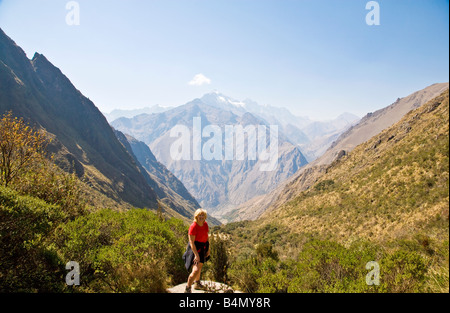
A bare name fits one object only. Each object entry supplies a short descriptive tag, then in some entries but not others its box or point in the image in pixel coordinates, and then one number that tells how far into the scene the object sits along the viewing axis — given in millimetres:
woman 6566
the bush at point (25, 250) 6855
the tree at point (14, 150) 12484
